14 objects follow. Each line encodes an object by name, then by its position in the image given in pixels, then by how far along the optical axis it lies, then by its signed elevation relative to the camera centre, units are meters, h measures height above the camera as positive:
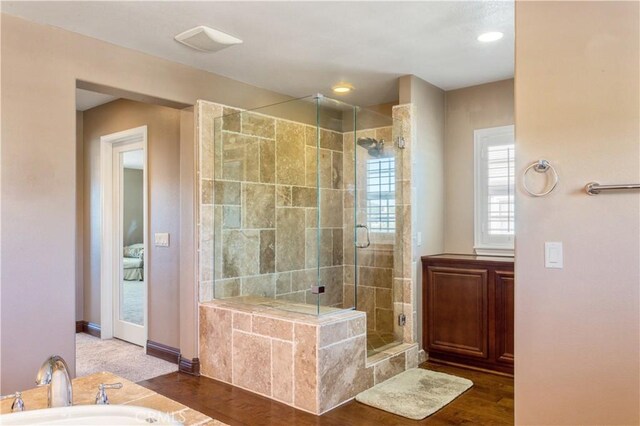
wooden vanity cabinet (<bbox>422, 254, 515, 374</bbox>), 3.60 -0.85
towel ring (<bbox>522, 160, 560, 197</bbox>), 1.97 +0.18
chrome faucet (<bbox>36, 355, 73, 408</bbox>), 1.43 -0.56
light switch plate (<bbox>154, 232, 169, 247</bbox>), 4.11 -0.25
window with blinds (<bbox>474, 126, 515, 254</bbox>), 4.05 +0.20
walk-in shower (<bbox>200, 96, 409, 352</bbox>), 3.82 +0.00
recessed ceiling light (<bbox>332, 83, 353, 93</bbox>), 4.28 +1.22
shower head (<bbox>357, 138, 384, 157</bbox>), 4.11 +0.62
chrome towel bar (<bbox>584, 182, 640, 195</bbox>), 1.81 +0.10
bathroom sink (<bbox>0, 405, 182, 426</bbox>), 1.39 -0.65
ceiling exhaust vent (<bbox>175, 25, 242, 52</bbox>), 2.95 +1.20
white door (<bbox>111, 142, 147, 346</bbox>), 4.61 -0.31
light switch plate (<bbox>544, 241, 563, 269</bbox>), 1.97 -0.20
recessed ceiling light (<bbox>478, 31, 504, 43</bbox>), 3.02 +1.22
